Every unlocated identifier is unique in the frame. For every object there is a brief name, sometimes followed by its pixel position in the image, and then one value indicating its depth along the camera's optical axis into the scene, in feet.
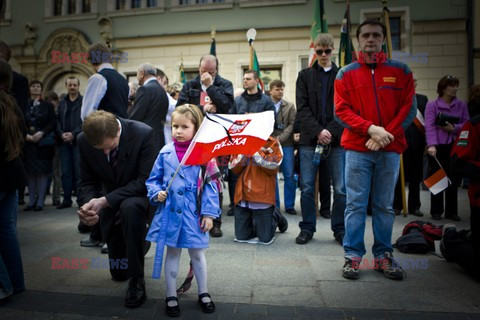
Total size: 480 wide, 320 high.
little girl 8.58
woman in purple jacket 18.90
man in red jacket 10.72
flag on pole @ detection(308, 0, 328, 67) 21.63
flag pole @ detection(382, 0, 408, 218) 17.59
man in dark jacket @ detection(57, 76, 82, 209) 22.04
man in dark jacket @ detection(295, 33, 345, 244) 13.96
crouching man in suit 9.10
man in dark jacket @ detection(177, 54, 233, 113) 15.28
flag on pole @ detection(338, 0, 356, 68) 19.44
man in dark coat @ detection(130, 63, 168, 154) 15.58
